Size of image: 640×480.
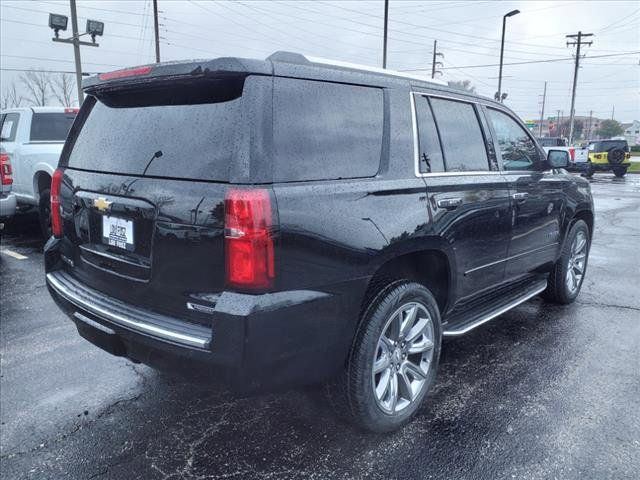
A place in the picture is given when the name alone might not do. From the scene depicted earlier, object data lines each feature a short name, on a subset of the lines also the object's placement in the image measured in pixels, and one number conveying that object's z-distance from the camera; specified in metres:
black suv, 2.13
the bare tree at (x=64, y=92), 69.69
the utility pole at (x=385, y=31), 25.80
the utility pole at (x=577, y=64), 45.38
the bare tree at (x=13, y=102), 71.88
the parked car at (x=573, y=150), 24.85
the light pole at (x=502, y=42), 32.16
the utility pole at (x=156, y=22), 25.48
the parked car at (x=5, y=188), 6.91
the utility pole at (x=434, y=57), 53.48
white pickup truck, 8.05
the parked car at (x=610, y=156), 24.80
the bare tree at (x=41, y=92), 71.06
